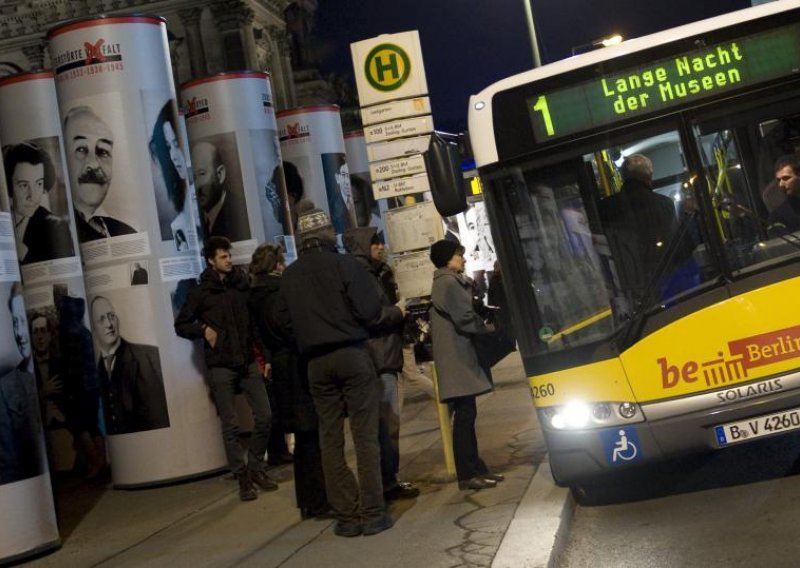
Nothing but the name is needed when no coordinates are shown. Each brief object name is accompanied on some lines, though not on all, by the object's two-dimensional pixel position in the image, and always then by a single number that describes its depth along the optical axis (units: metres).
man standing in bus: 7.57
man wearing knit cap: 7.63
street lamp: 26.47
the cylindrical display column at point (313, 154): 20.33
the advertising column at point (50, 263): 13.00
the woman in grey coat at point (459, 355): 8.83
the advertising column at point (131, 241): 11.29
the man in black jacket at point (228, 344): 10.20
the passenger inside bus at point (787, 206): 7.49
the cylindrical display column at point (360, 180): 26.78
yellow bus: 7.45
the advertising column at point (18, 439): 8.34
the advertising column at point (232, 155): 14.65
